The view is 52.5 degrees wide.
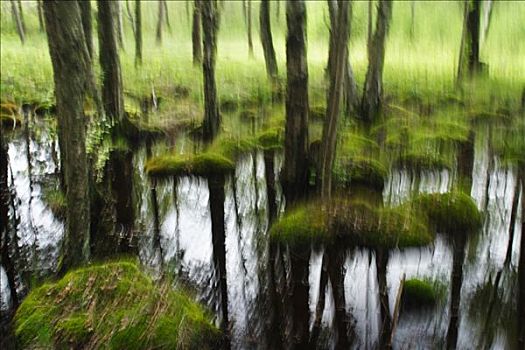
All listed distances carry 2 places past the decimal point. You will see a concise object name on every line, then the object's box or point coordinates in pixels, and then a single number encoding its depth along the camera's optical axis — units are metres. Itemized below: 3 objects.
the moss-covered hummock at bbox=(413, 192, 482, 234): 9.78
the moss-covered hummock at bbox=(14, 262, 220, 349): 5.45
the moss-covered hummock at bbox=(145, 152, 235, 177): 13.29
